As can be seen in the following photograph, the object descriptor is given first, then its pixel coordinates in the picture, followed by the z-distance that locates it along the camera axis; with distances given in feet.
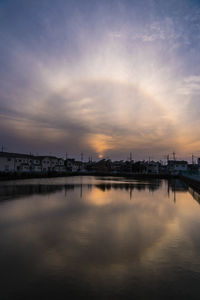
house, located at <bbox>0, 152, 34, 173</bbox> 209.05
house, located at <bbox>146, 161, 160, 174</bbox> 358.94
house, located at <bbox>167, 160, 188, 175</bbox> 315.17
